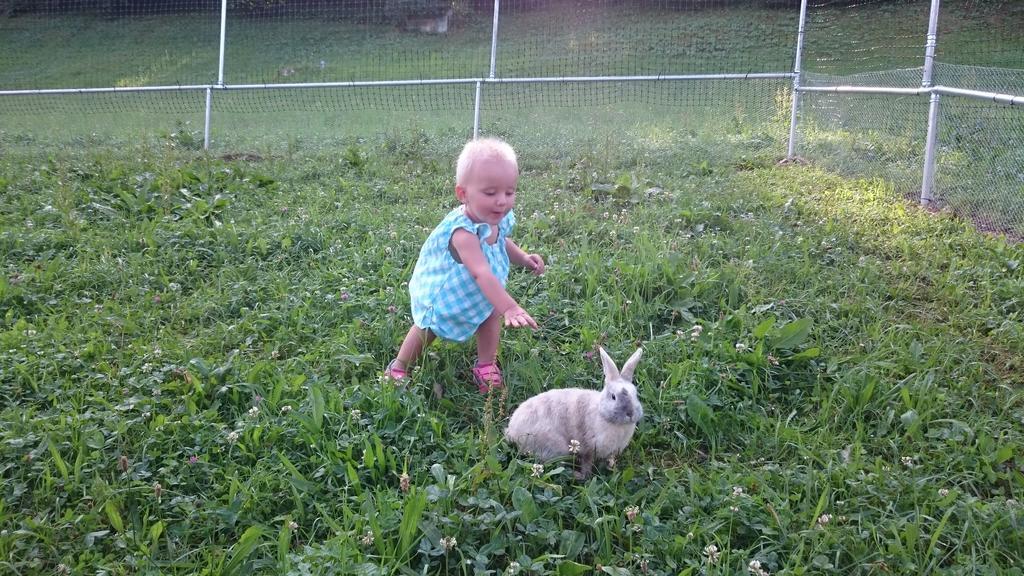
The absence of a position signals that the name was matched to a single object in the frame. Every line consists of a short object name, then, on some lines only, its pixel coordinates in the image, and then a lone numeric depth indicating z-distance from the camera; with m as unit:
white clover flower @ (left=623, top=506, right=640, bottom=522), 2.53
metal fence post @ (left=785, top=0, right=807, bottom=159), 7.87
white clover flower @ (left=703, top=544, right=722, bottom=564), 2.35
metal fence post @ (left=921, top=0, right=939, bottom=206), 5.88
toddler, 3.14
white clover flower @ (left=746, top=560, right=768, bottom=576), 2.30
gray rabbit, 2.78
